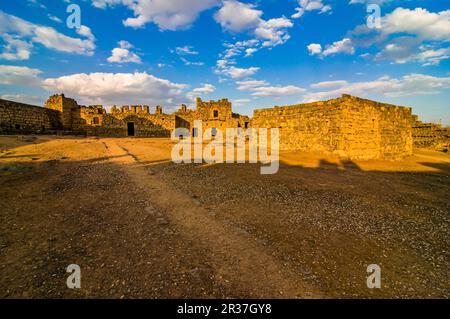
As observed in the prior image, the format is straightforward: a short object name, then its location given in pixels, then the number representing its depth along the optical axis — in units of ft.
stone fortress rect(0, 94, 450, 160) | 47.06
